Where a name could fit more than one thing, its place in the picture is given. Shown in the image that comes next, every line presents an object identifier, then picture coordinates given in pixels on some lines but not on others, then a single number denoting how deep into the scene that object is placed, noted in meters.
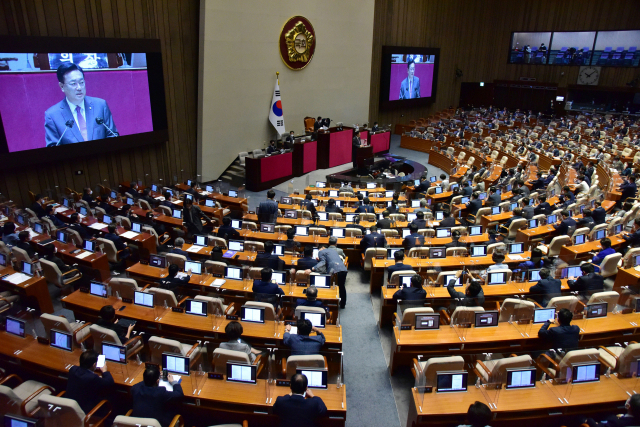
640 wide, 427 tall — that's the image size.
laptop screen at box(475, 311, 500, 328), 5.76
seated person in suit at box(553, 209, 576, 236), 9.27
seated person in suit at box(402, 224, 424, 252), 8.43
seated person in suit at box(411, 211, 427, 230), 9.45
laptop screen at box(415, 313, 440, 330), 5.62
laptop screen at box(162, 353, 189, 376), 4.77
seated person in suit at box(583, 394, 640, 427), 3.96
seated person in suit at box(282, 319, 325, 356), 5.05
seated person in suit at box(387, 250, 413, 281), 7.03
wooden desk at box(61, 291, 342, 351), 5.59
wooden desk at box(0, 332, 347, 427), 4.46
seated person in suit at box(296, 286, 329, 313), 5.84
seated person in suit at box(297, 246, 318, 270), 7.45
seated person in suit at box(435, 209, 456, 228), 9.98
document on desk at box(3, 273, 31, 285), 6.85
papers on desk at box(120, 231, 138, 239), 9.08
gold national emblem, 16.94
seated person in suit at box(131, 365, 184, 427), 4.20
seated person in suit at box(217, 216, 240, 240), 9.16
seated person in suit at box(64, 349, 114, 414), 4.41
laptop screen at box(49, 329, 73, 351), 5.23
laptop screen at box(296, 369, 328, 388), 4.58
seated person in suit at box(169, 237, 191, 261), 7.88
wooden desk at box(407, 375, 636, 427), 4.36
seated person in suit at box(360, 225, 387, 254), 8.55
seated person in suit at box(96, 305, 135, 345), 5.37
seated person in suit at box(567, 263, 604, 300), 6.57
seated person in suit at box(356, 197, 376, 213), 10.84
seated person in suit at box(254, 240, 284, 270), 7.38
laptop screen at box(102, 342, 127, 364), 4.91
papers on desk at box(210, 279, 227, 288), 6.81
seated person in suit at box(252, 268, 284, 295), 6.32
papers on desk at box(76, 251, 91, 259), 8.01
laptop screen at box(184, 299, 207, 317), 6.02
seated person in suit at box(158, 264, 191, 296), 6.49
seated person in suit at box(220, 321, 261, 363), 4.95
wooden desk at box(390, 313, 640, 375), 5.50
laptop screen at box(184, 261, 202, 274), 7.15
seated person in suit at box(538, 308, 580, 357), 5.40
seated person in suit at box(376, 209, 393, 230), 9.48
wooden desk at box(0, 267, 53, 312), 6.80
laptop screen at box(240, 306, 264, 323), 5.82
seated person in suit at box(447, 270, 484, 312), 6.22
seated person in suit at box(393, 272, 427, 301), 6.25
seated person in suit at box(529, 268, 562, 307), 6.41
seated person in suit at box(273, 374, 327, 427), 4.06
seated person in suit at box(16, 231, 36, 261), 7.89
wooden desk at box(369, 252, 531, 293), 7.79
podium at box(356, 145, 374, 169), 17.83
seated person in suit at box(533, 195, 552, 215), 10.21
